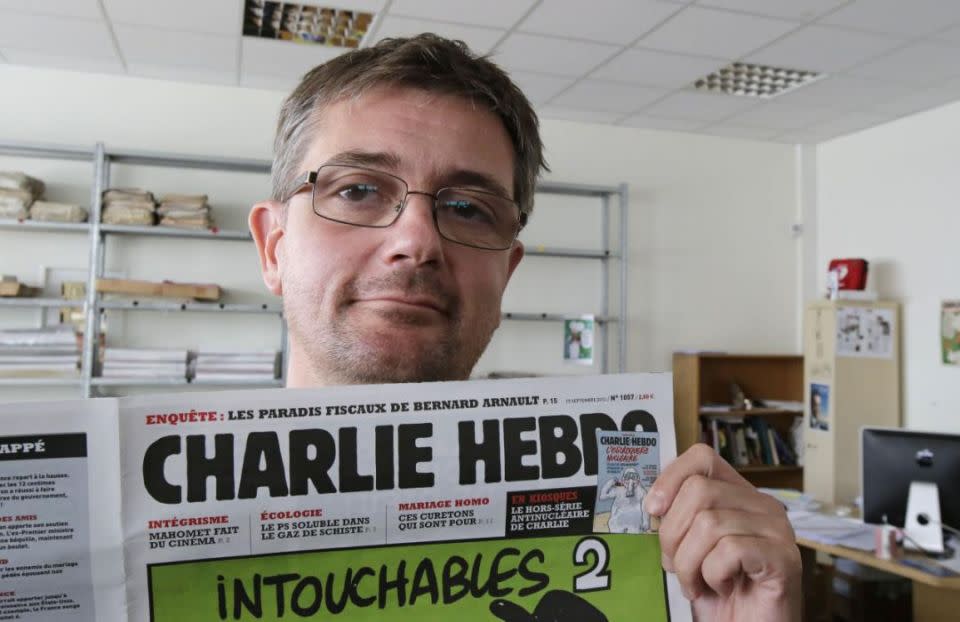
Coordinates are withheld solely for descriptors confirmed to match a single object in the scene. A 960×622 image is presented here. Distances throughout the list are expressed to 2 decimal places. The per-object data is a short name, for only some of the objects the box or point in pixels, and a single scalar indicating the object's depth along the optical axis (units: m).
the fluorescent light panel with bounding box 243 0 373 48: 3.35
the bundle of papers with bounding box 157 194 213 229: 3.83
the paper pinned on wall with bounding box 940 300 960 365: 4.30
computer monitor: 2.87
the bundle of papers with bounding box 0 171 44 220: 3.66
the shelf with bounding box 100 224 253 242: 3.78
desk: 2.83
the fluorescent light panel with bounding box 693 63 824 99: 4.04
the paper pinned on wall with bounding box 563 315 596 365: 4.54
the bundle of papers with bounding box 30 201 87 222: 3.71
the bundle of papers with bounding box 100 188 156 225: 3.79
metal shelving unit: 3.72
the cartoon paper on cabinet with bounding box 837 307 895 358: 4.60
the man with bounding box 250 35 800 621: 0.73
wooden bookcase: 4.63
